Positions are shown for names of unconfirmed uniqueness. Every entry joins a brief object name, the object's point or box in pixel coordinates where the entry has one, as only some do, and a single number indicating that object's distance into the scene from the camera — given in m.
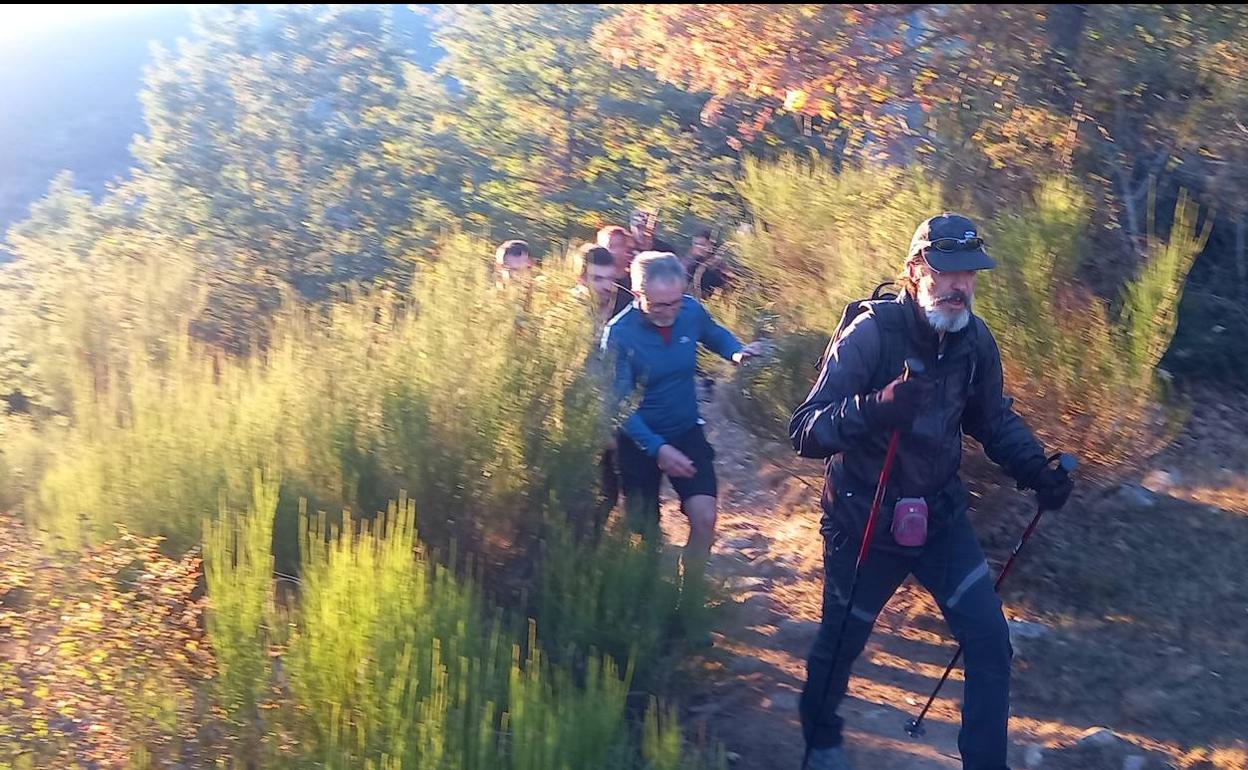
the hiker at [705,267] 8.49
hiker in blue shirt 4.78
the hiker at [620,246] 6.37
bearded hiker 3.38
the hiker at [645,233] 7.84
